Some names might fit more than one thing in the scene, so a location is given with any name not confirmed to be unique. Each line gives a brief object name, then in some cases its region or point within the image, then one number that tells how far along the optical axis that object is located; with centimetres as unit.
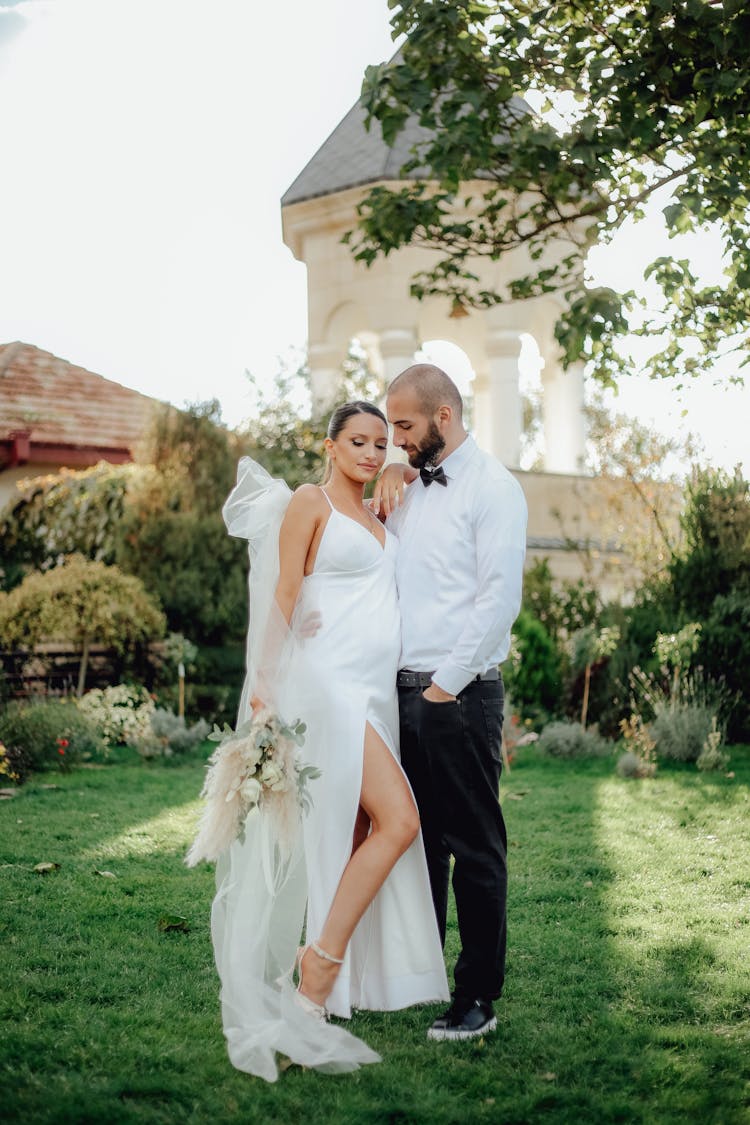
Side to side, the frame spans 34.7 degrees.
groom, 411
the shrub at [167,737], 1066
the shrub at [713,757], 1002
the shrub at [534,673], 1264
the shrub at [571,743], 1094
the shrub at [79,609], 1173
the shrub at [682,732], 1050
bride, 407
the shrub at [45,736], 982
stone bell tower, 1641
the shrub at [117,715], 1141
